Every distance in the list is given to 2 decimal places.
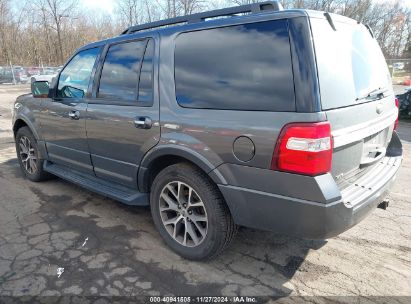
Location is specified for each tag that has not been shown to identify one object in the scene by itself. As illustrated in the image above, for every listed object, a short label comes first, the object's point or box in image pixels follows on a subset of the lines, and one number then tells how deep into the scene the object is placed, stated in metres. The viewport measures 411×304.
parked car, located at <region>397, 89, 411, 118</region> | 11.07
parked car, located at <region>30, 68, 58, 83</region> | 30.37
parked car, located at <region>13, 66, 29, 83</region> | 29.05
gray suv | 2.23
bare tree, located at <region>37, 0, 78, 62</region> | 40.09
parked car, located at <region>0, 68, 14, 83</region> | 28.41
